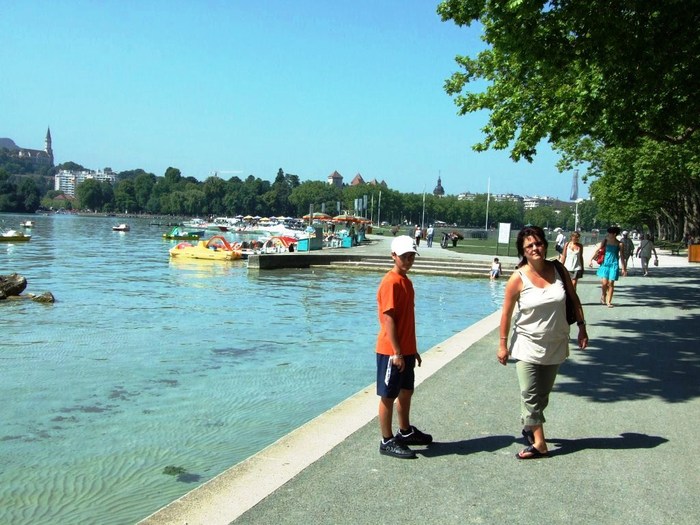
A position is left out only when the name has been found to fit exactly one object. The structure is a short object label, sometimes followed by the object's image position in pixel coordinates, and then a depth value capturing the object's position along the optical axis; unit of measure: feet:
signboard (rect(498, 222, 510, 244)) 106.83
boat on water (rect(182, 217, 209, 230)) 446.36
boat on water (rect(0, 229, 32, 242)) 180.04
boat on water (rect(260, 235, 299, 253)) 131.44
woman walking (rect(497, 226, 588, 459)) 16.84
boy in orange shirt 16.63
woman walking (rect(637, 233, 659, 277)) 79.58
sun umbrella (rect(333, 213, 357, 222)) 226.23
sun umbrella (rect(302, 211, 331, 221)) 237.64
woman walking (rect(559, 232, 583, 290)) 48.60
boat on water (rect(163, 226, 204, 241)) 219.20
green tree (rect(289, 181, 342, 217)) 651.66
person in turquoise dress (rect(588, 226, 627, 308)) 48.03
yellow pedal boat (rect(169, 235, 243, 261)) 114.73
